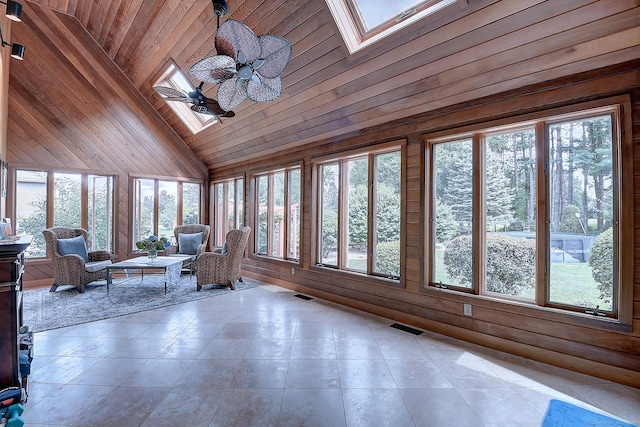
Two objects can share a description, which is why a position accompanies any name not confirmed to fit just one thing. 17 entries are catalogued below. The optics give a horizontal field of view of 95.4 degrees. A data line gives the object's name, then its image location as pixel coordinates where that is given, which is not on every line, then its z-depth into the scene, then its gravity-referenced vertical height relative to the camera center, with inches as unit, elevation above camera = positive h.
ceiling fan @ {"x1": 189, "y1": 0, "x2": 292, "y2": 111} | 87.8 +50.9
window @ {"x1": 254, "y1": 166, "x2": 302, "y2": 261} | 217.9 +3.8
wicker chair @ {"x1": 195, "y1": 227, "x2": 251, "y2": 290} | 204.1 -32.2
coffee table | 188.7 -31.2
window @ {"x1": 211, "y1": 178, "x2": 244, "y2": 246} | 269.7 +11.0
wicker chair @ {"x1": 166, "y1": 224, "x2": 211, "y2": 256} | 261.4 -11.1
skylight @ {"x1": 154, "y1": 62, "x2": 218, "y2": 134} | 197.2 +89.7
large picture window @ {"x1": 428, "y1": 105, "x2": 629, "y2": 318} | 98.2 +2.3
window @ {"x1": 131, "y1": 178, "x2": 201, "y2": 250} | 262.2 +11.7
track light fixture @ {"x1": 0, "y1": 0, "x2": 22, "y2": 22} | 109.6 +79.4
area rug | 146.9 -50.3
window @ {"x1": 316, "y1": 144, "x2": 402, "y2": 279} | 156.7 +3.3
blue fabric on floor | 73.4 -52.0
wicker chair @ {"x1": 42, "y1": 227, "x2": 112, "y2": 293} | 193.8 -33.9
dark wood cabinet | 72.3 -25.0
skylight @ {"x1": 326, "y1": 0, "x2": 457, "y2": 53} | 105.0 +77.5
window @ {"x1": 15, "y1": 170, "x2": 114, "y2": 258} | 213.2 +10.3
